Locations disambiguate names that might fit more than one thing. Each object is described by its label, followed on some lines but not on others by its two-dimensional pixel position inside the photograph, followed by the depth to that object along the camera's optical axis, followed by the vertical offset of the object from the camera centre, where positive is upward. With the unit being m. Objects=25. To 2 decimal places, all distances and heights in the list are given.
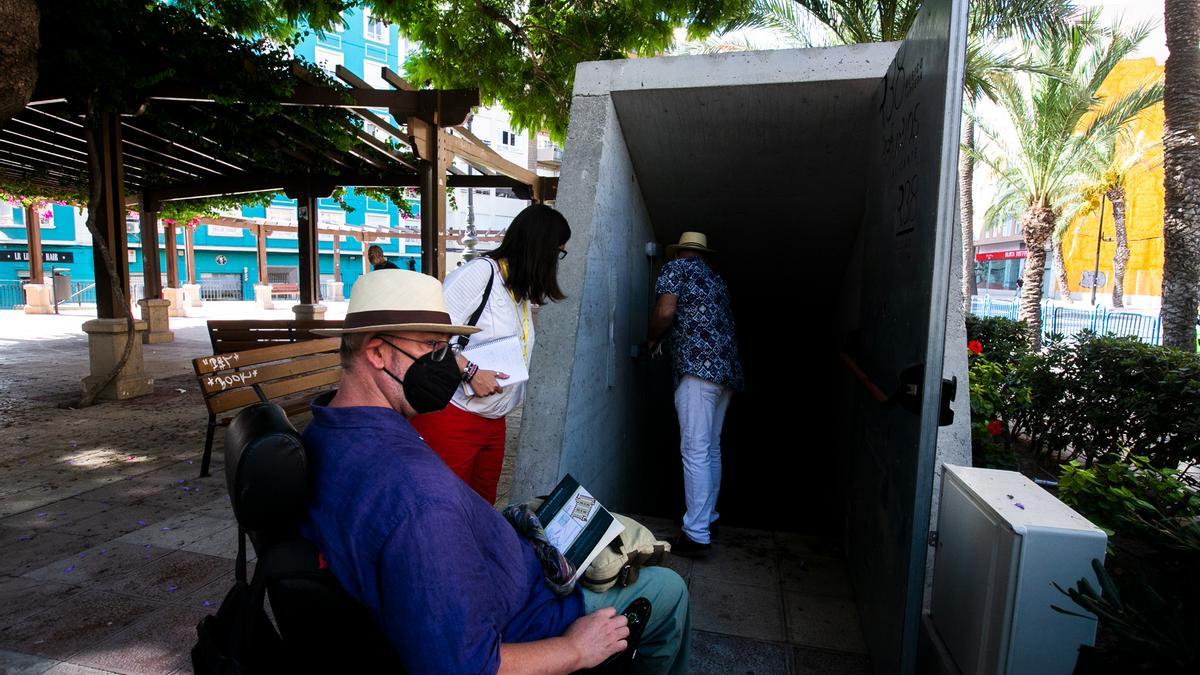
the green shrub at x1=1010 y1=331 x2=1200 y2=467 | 3.61 -0.76
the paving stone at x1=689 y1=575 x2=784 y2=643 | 2.90 -1.57
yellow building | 24.31 +2.45
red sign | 44.88 +1.44
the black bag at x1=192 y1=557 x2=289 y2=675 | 1.32 -0.78
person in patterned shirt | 3.69 -0.55
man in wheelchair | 1.31 -0.57
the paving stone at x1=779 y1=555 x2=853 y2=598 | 3.34 -1.60
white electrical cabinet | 1.83 -0.87
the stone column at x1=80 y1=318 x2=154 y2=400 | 7.59 -1.08
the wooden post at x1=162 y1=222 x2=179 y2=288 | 18.39 +0.19
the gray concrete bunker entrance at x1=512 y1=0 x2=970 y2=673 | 2.04 +0.07
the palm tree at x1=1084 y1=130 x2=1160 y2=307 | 20.26 +3.57
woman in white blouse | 2.81 -0.22
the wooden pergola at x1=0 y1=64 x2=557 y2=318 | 7.80 +1.71
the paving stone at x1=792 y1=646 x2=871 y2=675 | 2.62 -1.57
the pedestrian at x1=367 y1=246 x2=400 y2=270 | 9.84 +0.10
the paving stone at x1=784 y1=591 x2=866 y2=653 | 2.83 -1.58
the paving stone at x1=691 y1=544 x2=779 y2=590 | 3.43 -1.59
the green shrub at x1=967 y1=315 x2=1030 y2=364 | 6.90 -0.68
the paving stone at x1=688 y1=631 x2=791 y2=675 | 2.62 -1.57
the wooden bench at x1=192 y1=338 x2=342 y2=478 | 4.47 -0.81
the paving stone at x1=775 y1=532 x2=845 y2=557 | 3.85 -1.63
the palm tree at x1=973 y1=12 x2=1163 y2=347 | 11.58 +3.25
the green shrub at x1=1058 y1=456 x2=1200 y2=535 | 2.23 -0.81
